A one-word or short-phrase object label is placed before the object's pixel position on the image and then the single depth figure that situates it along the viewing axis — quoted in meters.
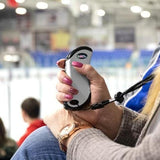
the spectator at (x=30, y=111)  4.36
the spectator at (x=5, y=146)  3.18
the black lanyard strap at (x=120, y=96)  0.82
